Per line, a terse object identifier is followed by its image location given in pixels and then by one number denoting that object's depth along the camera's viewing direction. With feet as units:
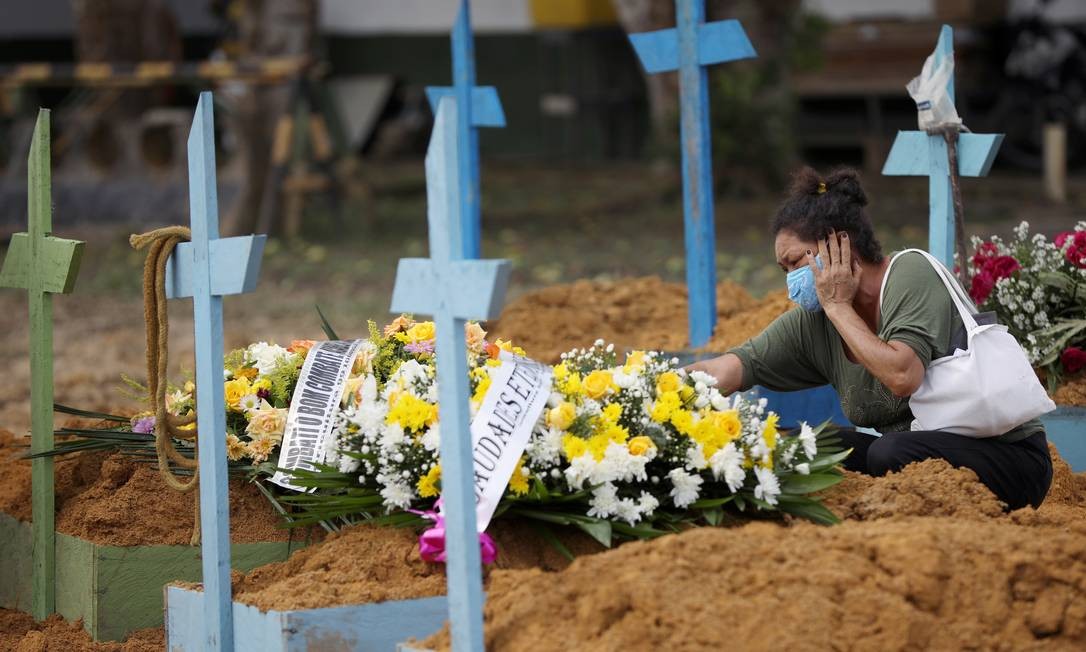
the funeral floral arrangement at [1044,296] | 33.42
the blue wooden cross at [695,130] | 38.11
